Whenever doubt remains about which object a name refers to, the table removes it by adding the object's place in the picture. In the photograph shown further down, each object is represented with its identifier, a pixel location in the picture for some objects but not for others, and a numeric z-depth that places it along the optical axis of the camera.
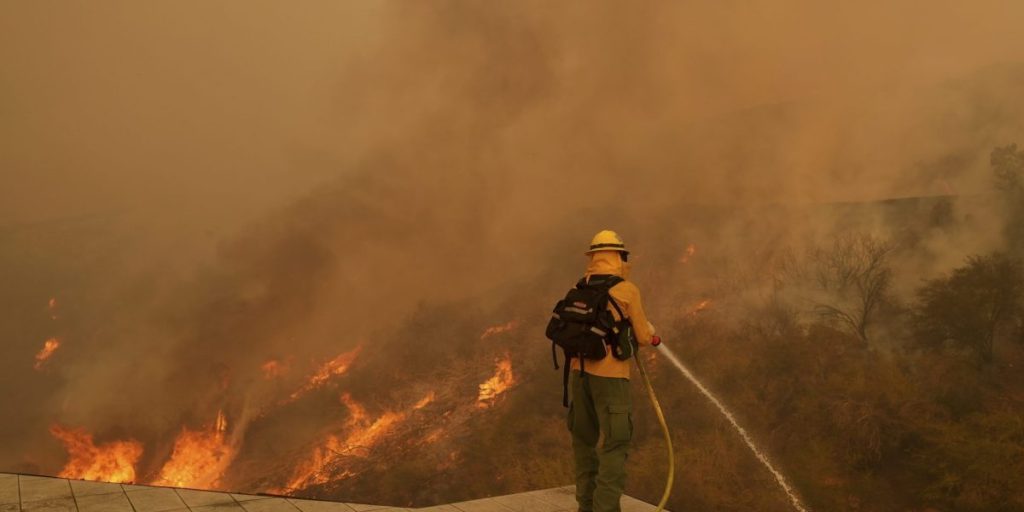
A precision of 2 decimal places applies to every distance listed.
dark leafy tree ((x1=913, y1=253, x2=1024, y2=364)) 11.84
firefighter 3.79
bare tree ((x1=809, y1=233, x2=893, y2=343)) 14.01
